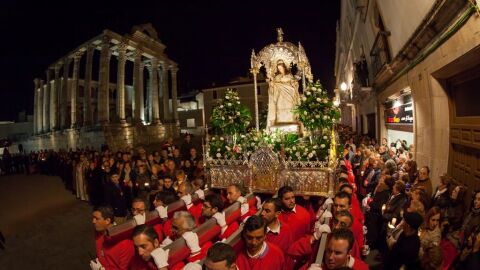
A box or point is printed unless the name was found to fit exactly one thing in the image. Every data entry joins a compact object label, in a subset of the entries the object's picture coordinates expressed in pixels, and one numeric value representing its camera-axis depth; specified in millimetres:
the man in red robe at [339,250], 3311
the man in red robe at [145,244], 3857
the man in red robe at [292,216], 5286
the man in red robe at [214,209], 5082
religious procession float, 7520
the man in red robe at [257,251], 3678
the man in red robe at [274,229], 4711
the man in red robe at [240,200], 5672
